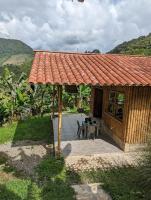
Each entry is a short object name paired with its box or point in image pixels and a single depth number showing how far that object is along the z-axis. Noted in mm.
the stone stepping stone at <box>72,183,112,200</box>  4156
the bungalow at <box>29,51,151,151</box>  5558
